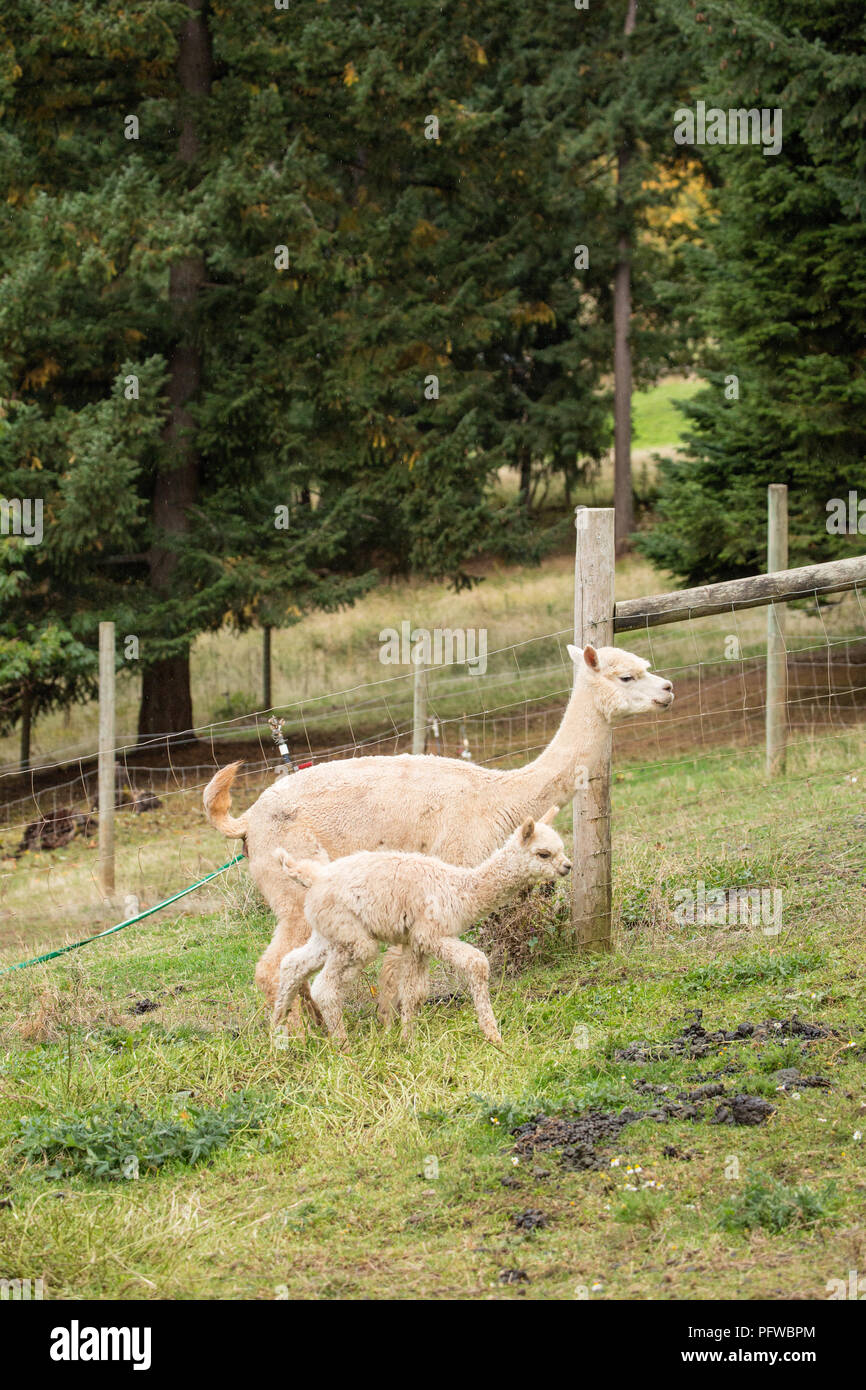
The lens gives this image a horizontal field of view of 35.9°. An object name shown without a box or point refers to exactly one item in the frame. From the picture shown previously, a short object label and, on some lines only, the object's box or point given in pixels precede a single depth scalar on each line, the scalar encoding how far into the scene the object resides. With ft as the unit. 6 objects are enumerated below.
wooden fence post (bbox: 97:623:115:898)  36.94
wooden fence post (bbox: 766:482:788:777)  40.09
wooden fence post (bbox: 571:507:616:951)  24.34
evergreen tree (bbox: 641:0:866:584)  46.57
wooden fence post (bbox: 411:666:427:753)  37.19
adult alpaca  23.08
